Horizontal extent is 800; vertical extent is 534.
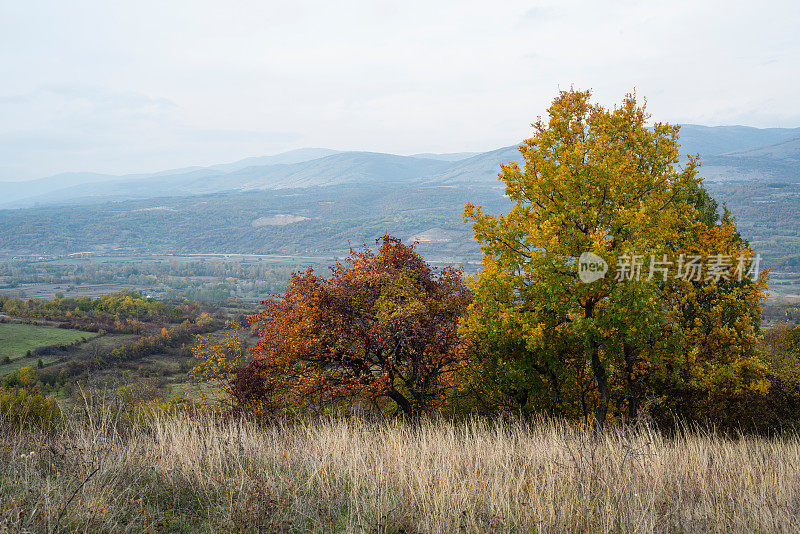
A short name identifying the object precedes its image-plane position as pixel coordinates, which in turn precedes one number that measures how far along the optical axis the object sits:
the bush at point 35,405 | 16.02
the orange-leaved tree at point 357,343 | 13.93
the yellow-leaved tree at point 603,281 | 12.91
